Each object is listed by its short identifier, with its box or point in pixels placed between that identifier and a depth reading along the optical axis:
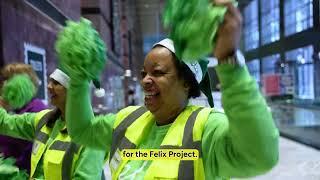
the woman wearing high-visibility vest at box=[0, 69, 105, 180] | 2.51
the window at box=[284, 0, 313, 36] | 4.42
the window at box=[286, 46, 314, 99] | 6.80
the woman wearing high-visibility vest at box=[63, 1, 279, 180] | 1.23
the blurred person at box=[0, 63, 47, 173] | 3.02
